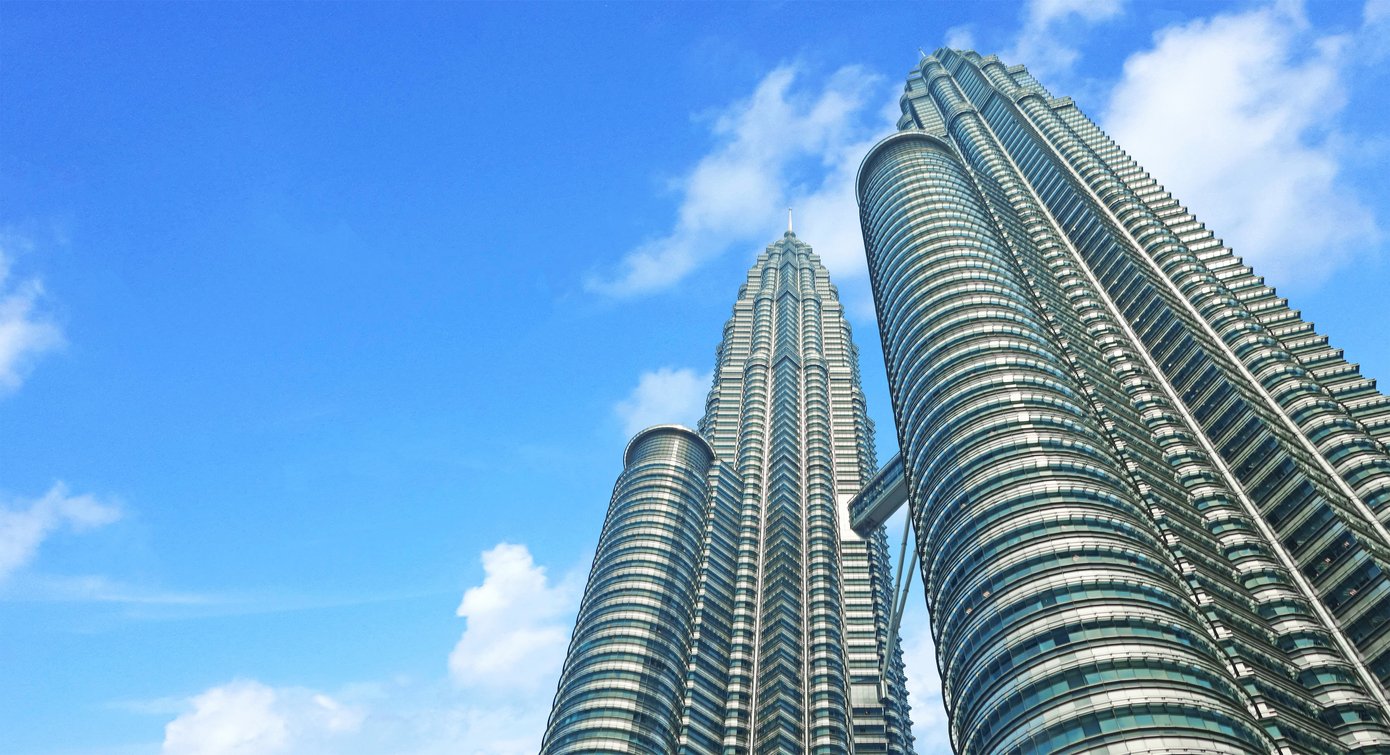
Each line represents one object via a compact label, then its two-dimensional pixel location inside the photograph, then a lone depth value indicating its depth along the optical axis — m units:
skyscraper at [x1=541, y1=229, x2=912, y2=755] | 108.88
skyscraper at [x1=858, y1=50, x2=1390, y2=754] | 63.69
